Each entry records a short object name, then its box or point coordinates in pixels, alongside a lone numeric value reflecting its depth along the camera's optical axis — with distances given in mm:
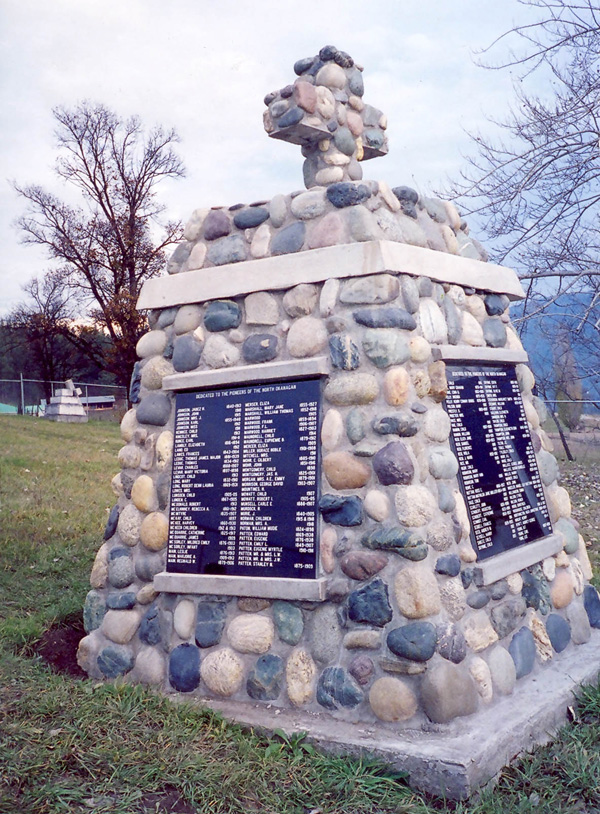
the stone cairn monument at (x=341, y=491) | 4012
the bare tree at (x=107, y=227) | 24906
